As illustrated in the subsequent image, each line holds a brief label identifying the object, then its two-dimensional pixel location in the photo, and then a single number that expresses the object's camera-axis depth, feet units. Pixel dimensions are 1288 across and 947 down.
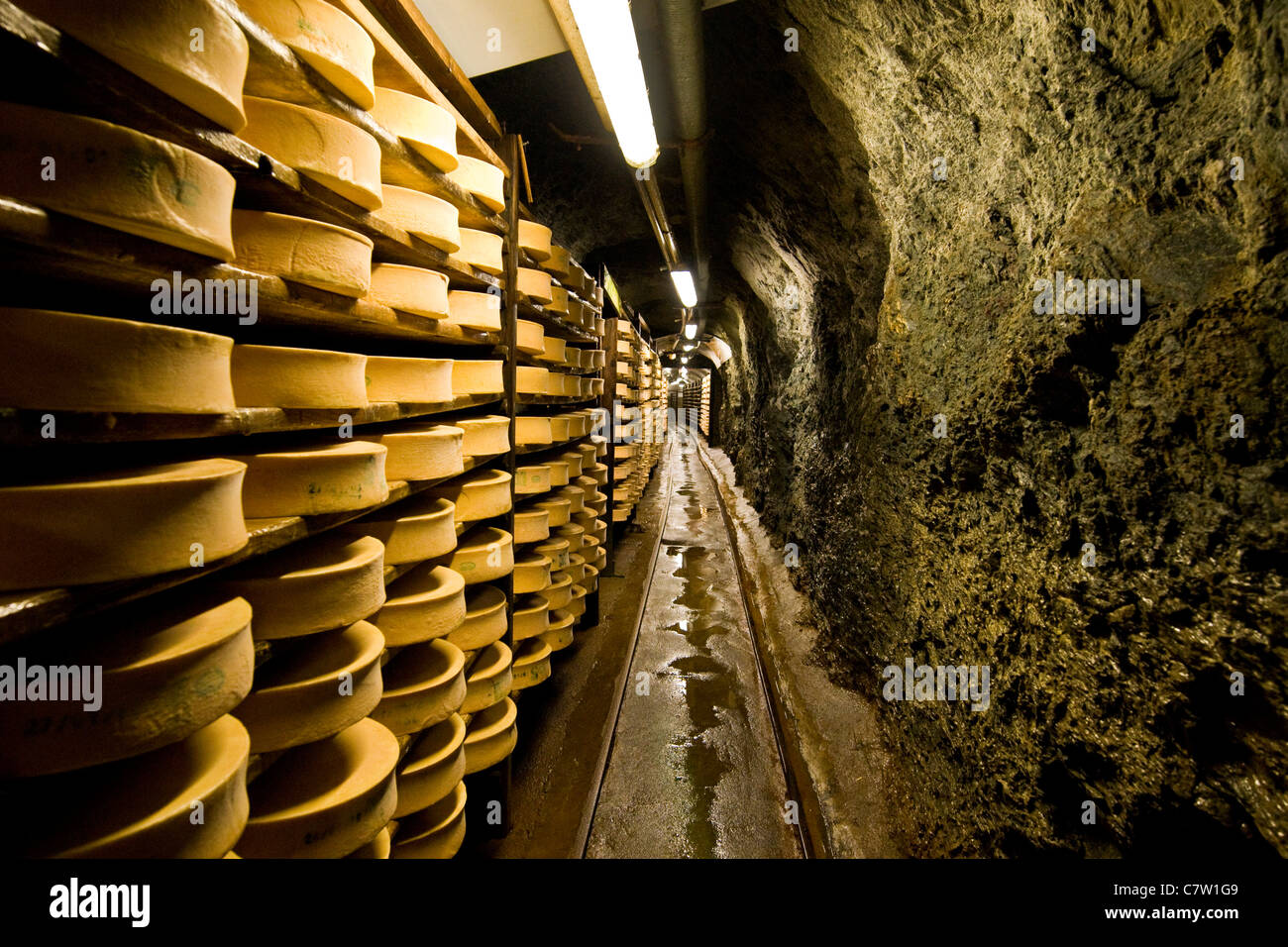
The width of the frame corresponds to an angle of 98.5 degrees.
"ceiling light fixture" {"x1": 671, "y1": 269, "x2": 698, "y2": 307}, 26.12
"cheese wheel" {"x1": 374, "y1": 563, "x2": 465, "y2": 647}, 6.15
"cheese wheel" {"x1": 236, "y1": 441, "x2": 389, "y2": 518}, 4.42
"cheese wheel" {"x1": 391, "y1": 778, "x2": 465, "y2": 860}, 6.53
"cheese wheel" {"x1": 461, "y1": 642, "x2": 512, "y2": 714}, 8.29
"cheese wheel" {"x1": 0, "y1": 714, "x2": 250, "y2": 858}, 2.79
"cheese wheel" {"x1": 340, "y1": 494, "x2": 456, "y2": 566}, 6.08
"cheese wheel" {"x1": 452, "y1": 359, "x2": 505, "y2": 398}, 8.02
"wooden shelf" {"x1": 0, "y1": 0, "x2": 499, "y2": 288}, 2.61
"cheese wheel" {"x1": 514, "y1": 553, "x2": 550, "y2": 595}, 10.61
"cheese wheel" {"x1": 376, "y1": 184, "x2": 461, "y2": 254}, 5.99
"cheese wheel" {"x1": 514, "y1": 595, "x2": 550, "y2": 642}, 10.60
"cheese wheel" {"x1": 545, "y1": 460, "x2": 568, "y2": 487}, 12.08
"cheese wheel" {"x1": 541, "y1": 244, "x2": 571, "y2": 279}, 11.82
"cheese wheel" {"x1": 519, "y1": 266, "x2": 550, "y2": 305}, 10.21
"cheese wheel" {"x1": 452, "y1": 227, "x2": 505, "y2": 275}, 7.84
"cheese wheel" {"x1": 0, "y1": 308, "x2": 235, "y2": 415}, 2.62
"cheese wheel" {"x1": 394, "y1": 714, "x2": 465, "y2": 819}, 6.35
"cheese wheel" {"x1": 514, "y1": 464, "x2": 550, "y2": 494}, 10.69
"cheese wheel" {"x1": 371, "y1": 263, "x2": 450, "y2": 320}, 5.92
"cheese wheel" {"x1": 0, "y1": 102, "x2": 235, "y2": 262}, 2.60
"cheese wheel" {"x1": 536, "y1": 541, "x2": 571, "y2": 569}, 12.00
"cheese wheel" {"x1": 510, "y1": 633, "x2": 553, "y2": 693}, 10.90
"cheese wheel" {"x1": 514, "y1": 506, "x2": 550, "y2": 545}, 10.72
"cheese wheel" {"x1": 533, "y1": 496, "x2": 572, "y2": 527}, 12.28
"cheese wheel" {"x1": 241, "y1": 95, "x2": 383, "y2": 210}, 4.39
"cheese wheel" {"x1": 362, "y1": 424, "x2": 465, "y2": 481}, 6.14
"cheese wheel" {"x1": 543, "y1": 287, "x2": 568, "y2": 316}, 11.91
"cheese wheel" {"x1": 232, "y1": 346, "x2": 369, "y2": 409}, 4.32
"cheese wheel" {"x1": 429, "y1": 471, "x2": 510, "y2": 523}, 8.13
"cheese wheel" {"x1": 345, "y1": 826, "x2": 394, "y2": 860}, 4.94
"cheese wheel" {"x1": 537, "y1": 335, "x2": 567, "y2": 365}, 11.70
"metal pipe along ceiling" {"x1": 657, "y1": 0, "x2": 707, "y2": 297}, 9.74
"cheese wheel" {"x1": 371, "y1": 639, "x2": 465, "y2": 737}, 6.07
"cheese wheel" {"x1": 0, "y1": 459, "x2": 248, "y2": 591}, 2.64
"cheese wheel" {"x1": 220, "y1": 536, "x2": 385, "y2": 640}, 4.34
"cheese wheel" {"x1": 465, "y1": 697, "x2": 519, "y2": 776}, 8.52
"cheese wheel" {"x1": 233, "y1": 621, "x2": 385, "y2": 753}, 4.34
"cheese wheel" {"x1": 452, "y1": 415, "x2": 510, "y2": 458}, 8.34
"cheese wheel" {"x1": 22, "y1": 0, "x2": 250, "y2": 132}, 2.76
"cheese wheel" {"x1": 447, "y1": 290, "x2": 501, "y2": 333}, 7.83
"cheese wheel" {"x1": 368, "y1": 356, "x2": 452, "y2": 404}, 6.04
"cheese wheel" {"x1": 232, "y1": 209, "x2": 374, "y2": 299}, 4.34
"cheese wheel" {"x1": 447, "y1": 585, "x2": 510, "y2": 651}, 8.24
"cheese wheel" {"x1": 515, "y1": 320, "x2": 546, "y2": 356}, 10.12
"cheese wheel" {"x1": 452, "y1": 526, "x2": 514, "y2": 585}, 8.11
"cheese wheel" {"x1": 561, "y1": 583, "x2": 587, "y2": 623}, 13.53
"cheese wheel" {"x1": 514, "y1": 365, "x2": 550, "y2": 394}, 10.57
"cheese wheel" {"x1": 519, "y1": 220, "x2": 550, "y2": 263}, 10.28
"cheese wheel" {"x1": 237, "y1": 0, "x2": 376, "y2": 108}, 4.35
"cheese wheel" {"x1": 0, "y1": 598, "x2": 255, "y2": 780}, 2.69
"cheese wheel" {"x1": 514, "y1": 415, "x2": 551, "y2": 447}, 10.72
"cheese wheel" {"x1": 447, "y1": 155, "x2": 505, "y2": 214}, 7.34
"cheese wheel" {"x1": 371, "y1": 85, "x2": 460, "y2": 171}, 5.88
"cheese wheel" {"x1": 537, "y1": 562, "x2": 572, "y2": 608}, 12.34
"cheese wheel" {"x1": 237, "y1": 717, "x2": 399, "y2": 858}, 4.17
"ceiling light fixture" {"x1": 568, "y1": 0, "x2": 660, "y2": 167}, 7.35
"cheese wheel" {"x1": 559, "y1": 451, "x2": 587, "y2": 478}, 14.17
